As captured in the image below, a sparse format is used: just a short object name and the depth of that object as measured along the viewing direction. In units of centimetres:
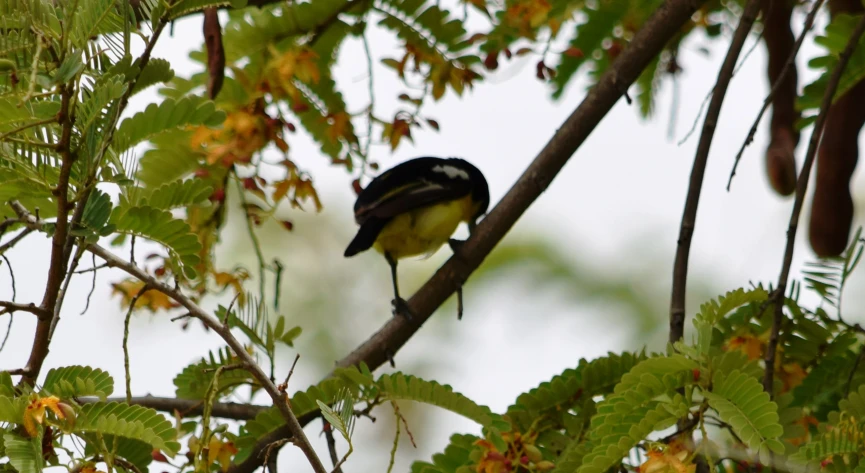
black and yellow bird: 796
